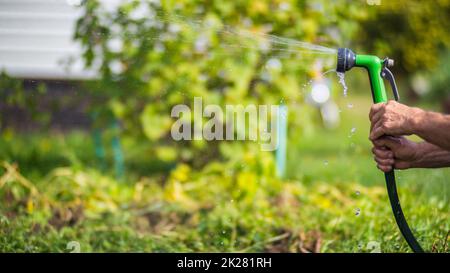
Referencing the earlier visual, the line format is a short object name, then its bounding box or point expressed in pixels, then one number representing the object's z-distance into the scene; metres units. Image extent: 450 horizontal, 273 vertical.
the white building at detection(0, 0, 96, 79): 4.18
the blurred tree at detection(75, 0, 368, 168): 3.68
